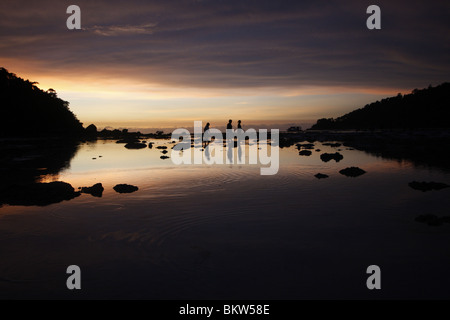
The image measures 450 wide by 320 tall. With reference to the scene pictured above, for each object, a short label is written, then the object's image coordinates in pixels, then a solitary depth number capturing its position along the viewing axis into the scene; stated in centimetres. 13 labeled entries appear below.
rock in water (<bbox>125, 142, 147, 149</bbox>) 3635
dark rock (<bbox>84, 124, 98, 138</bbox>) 9200
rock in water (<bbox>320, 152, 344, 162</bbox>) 2061
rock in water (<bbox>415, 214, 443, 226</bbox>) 689
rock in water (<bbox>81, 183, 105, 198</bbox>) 1061
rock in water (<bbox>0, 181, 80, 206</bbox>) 948
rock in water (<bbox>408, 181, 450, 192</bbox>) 1062
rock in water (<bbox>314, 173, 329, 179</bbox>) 1364
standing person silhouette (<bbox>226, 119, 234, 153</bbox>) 4081
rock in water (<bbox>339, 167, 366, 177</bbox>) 1423
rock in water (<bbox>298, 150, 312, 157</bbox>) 2477
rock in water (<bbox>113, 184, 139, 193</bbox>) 1095
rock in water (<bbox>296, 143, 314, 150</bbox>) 3331
